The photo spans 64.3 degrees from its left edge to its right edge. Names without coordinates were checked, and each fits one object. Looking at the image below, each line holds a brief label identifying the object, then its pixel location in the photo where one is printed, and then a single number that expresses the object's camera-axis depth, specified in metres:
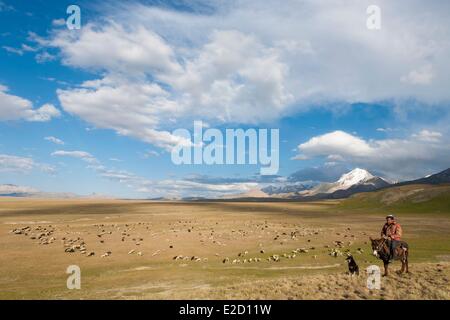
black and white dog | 24.64
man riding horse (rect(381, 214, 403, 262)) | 24.16
